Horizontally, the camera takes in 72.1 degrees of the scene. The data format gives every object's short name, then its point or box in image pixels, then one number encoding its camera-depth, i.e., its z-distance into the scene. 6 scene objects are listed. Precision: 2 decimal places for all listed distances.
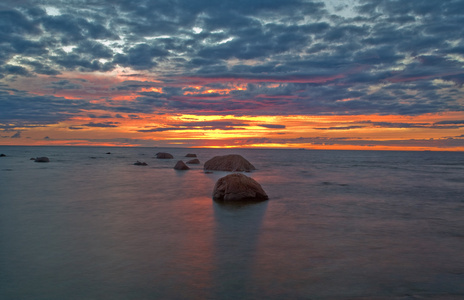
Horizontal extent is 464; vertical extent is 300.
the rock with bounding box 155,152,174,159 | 81.70
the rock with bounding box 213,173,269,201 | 16.59
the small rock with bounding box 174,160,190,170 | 43.84
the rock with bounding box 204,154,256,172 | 40.97
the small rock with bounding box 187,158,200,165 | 58.25
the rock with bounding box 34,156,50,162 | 63.06
